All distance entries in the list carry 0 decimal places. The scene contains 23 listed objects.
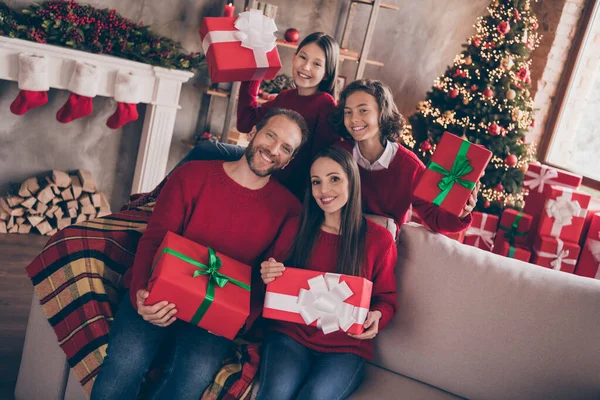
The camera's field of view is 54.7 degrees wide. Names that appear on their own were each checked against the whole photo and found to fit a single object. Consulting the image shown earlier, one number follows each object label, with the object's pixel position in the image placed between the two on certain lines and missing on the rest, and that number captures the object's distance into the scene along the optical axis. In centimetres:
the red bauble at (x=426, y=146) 423
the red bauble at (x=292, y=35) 393
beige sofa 187
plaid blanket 175
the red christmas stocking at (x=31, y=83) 308
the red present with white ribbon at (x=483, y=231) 385
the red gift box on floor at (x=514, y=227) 372
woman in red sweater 181
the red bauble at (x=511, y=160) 410
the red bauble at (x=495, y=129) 409
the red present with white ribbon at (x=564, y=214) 345
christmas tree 413
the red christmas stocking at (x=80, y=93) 321
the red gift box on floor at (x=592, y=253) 350
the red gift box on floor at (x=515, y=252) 366
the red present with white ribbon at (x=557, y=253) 354
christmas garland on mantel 311
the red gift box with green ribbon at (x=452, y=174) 192
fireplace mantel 312
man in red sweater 170
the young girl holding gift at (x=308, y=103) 231
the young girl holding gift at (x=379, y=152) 215
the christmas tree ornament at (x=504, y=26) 407
